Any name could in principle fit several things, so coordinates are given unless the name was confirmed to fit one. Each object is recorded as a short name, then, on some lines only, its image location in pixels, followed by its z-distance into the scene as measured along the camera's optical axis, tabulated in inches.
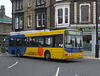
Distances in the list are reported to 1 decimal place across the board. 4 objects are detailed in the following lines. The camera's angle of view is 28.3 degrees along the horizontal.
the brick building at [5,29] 1994.1
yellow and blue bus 690.6
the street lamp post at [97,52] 899.2
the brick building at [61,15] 1056.2
